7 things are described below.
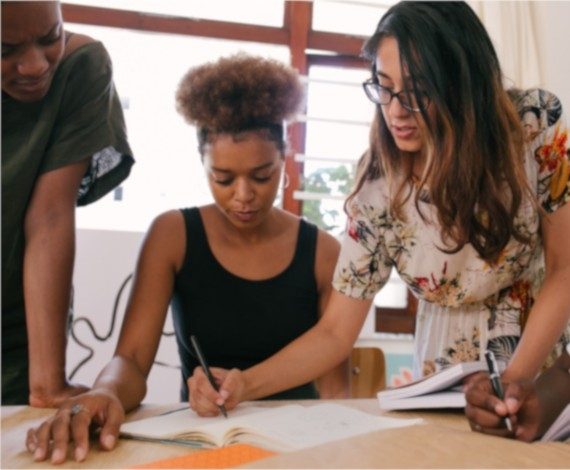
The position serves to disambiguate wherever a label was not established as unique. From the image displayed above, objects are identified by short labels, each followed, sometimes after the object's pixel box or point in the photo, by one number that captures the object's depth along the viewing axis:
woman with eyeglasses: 1.17
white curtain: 3.11
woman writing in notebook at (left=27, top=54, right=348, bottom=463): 1.51
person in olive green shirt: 1.16
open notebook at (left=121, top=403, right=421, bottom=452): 0.92
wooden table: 0.67
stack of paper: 1.09
